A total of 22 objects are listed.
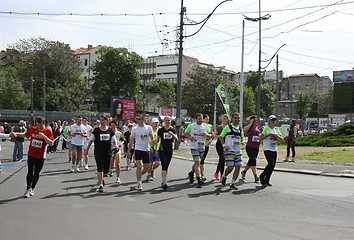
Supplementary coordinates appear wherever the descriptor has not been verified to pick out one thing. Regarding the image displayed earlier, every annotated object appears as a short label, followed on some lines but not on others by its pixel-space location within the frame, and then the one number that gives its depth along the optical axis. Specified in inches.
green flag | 1161.4
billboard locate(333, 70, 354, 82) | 2287.2
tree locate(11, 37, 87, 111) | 2578.7
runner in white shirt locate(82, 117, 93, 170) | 536.1
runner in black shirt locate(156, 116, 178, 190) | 372.2
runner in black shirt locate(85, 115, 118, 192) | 351.3
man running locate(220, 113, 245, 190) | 382.0
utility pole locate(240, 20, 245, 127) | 1254.6
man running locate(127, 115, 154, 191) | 367.6
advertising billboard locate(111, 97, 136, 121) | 1608.0
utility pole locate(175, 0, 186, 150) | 940.0
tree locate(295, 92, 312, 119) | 3400.6
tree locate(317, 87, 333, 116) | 3459.2
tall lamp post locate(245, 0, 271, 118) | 1224.2
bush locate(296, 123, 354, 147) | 968.9
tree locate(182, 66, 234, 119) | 2171.5
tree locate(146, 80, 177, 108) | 3158.5
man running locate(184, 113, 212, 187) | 392.5
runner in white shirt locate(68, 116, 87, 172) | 508.4
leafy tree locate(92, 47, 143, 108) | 2765.7
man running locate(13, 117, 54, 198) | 321.7
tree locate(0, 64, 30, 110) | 2164.1
